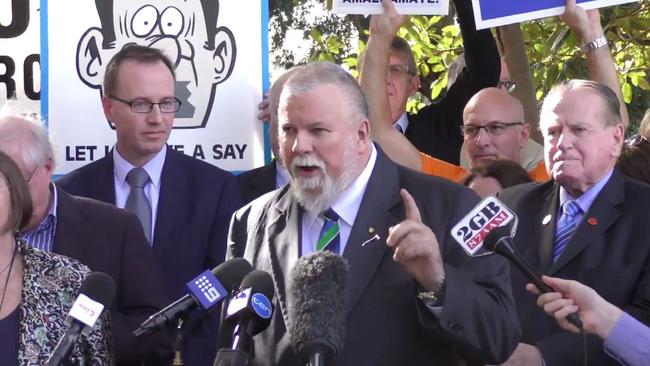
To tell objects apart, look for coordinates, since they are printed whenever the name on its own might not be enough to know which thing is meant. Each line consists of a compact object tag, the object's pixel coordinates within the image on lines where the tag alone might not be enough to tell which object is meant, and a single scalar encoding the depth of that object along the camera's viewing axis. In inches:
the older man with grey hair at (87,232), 364.5
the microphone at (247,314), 261.2
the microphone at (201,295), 272.1
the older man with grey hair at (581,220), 352.7
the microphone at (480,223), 286.5
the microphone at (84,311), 272.1
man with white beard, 302.2
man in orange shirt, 459.8
